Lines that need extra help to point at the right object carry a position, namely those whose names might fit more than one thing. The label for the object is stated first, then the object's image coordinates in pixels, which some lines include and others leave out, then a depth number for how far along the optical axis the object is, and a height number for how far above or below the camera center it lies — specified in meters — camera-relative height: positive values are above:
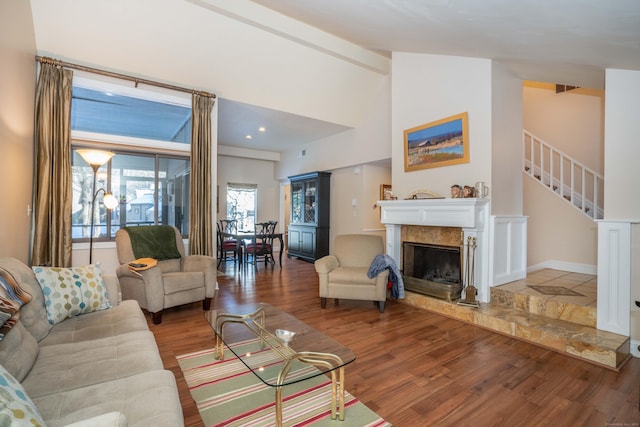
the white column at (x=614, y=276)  2.58 -0.56
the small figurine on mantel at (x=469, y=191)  3.56 +0.24
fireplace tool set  3.48 -0.78
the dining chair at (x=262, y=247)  6.11 -0.76
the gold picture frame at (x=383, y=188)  6.59 +0.51
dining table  5.93 -0.52
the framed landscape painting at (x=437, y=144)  3.84 +0.94
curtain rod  3.44 +1.75
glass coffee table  1.66 -0.90
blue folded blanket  3.67 -0.75
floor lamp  3.12 +0.56
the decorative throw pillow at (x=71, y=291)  2.04 -0.59
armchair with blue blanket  3.61 -0.83
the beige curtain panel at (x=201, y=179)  4.45 +0.47
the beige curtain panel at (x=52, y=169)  3.41 +0.48
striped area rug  1.71 -1.21
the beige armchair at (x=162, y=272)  3.18 -0.73
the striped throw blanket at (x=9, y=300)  1.36 -0.47
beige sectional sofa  1.15 -0.78
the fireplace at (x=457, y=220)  3.53 -0.11
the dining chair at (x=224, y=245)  6.40 -0.75
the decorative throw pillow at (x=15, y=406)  0.77 -0.55
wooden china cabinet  7.03 -0.12
